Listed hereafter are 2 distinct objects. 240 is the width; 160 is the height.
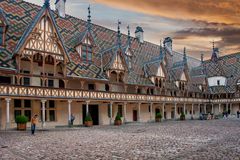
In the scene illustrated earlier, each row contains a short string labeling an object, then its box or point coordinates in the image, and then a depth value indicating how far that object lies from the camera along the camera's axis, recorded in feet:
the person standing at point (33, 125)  63.62
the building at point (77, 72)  82.02
